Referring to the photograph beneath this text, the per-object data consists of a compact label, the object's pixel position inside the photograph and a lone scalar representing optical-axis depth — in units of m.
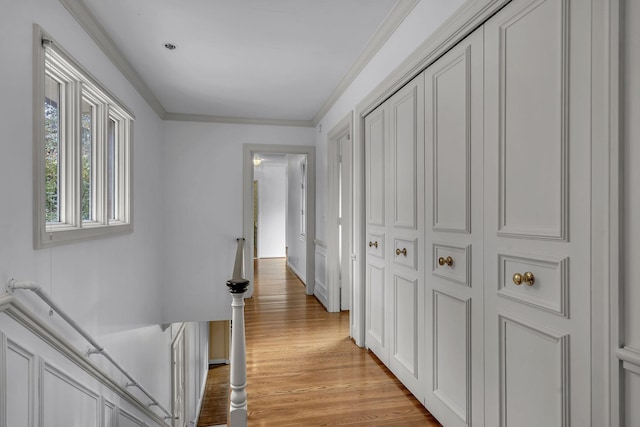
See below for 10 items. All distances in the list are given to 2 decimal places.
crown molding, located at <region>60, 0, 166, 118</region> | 2.25
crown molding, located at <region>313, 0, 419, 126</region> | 2.23
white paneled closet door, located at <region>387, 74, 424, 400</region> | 2.14
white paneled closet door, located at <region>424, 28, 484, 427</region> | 1.61
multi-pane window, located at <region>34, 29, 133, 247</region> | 1.93
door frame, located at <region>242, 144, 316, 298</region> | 5.04
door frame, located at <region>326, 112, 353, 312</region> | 4.04
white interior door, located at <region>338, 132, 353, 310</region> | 4.03
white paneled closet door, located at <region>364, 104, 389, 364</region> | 2.66
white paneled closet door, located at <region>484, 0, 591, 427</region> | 1.11
